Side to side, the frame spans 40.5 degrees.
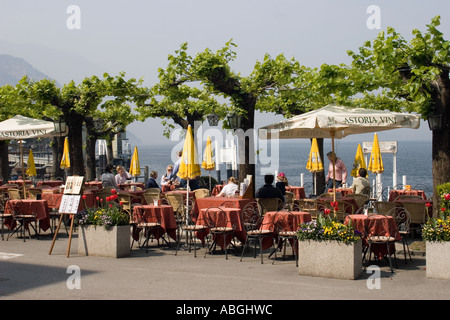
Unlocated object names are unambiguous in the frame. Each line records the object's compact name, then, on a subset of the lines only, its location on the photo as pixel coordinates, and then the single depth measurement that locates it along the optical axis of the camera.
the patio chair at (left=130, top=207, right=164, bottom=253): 12.31
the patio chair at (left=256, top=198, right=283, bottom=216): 12.63
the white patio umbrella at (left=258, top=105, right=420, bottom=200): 10.98
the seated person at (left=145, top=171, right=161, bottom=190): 17.56
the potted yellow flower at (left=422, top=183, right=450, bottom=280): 8.84
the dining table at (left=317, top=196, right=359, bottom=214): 13.55
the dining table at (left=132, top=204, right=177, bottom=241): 12.34
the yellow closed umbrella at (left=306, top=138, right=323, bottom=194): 19.75
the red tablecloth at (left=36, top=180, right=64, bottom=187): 24.16
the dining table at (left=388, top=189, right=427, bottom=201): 15.94
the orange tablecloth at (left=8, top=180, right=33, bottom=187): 23.42
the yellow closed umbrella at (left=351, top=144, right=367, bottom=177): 20.64
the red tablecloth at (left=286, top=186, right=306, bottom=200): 19.03
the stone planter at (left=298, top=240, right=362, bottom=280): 8.95
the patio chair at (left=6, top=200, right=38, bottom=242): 14.02
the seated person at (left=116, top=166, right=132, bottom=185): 22.02
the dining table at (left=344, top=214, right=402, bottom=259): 9.97
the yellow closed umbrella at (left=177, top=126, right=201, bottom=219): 13.15
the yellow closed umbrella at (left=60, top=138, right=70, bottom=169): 25.89
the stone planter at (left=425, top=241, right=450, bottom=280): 8.83
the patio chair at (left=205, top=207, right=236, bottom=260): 11.56
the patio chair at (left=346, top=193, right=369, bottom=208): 14.16
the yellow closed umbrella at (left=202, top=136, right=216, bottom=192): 19.56
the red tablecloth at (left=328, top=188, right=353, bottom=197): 17.07
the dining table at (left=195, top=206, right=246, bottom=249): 11.61
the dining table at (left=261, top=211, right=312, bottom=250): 10.85
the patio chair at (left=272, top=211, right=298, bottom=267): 10.77
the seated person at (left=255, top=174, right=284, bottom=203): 12.75
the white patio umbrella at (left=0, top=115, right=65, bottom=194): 15.34
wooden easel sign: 11.59
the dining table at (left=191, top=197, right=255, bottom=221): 12.49
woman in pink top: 18.94
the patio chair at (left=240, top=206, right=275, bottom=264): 10.91
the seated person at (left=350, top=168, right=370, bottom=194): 15.38
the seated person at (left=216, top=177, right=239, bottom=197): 13.91
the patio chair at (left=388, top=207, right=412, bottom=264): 10.39
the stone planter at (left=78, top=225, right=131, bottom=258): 11.31
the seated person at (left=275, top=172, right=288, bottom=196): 15.03
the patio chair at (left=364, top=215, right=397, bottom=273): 9.80
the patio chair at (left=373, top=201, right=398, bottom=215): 12.30
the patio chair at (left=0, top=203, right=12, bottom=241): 14.36
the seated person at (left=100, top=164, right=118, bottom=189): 18.39
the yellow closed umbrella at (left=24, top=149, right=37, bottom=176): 26.45
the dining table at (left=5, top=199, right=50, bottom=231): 14.12
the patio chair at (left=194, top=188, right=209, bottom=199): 15.77
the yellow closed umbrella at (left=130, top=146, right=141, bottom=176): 25.92
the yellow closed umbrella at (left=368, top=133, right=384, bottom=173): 18.56
